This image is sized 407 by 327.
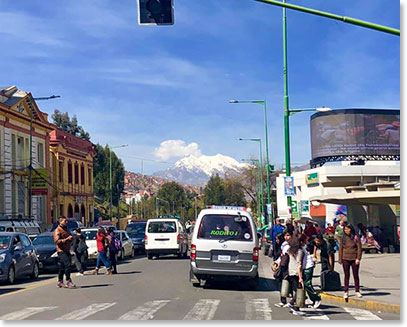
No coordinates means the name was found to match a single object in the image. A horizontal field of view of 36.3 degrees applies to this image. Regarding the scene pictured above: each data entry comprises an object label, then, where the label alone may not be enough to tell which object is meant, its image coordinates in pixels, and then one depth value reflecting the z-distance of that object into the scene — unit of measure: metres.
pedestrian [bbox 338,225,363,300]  13.54
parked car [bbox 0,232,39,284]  17.14
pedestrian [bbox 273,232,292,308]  12.12
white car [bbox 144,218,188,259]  29.50
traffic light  12.35
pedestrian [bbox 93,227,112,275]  20.47
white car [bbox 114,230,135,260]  29.38
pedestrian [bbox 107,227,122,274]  20.78
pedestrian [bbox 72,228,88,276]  19.95
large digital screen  57.03
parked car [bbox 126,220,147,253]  35.56
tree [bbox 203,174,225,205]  101.50
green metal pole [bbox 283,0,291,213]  23.98
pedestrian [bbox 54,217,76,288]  15.96
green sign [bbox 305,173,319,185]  54.75
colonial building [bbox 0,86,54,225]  46.03
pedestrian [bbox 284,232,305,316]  11.91
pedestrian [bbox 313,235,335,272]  15.52
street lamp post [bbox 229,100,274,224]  37.39
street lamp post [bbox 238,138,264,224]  61.55
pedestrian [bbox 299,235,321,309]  12.31
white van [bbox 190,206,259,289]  15.87
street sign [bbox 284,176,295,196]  24.55
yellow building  57.12
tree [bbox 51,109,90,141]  93.00
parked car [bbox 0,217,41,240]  27.48
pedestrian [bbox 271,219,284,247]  22.75
